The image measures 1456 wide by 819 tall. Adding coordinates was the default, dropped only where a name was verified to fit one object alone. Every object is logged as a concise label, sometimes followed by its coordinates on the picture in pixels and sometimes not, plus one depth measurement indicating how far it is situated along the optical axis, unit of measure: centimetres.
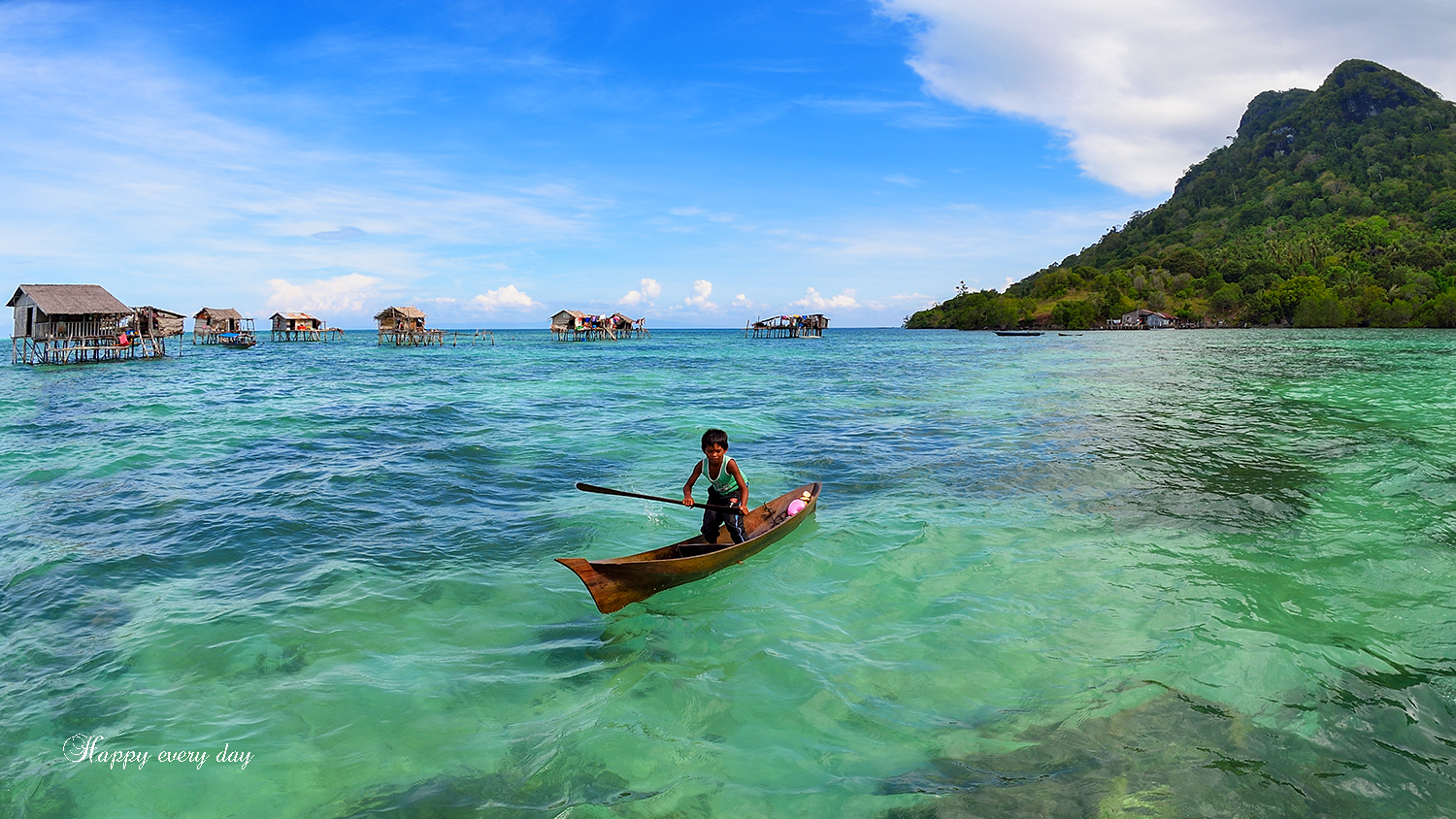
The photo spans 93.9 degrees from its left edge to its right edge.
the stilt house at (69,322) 4269
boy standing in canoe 845
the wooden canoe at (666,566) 699
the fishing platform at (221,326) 7750
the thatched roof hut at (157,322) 5475
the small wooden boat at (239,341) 7123
